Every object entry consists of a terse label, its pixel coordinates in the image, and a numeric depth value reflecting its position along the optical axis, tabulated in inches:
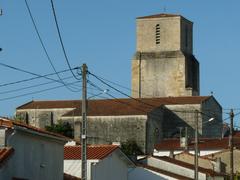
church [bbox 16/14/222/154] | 4825.3
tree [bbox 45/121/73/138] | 4606.3
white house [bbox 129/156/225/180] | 2495.4
